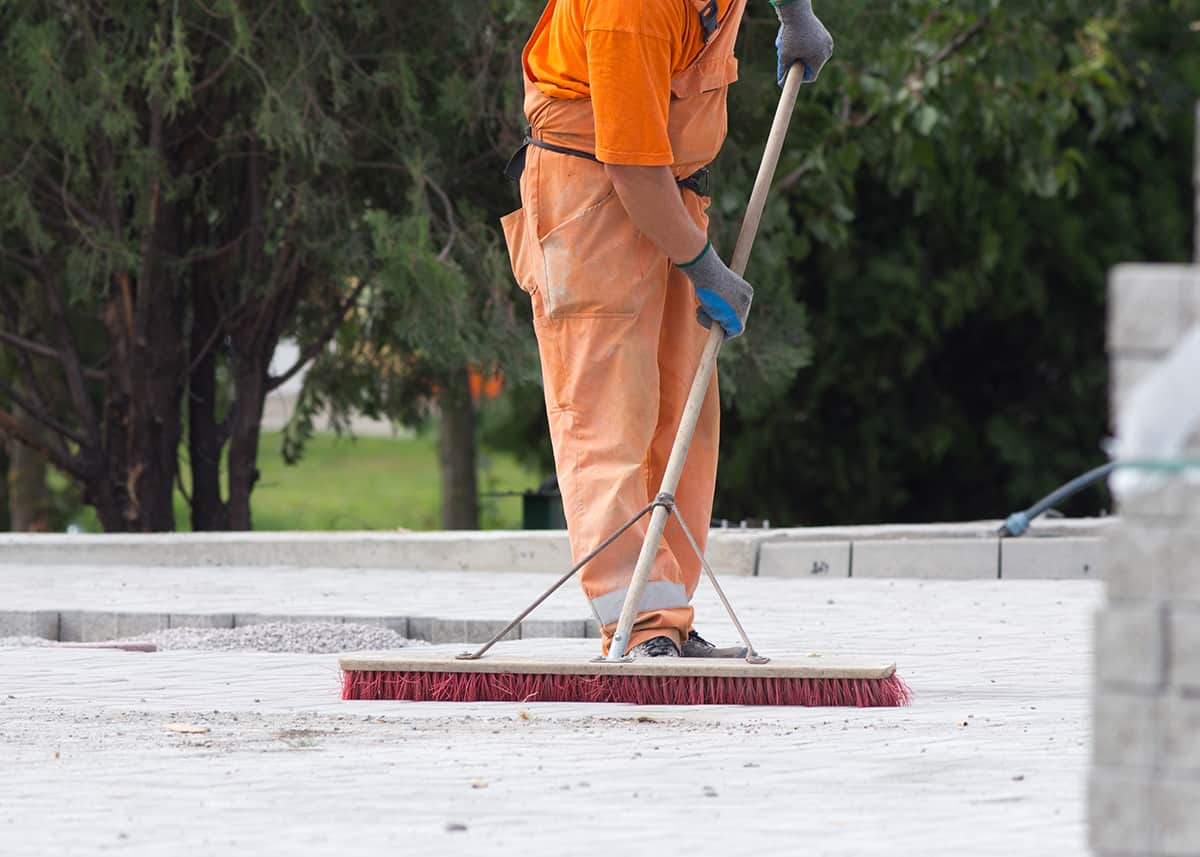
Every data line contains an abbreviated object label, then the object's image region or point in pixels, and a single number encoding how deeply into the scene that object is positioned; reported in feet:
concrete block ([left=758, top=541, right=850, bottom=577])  60.95
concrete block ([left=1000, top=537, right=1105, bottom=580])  59.98
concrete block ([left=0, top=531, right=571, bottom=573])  63.57
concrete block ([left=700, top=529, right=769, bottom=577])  61.00
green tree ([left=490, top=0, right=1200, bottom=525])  98.07
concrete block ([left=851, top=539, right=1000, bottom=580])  60.49
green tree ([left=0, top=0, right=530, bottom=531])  68.44
